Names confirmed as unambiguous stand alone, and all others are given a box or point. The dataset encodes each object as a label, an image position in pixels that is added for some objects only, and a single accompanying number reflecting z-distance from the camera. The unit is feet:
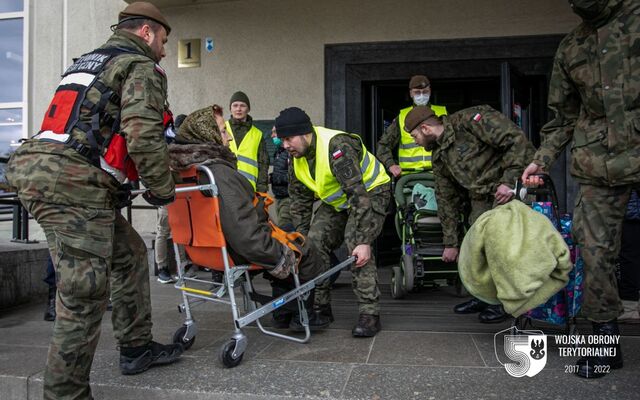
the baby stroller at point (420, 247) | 16.62
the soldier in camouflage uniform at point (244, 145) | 20.06
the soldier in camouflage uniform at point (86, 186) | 8.33
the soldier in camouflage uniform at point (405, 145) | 19.04
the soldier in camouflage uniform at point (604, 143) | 9.31
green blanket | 8.57
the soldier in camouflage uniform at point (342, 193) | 12.38
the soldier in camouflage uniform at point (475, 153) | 13.10
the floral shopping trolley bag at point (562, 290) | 10.62
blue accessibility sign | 23.70
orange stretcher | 10.25
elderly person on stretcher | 10.39
